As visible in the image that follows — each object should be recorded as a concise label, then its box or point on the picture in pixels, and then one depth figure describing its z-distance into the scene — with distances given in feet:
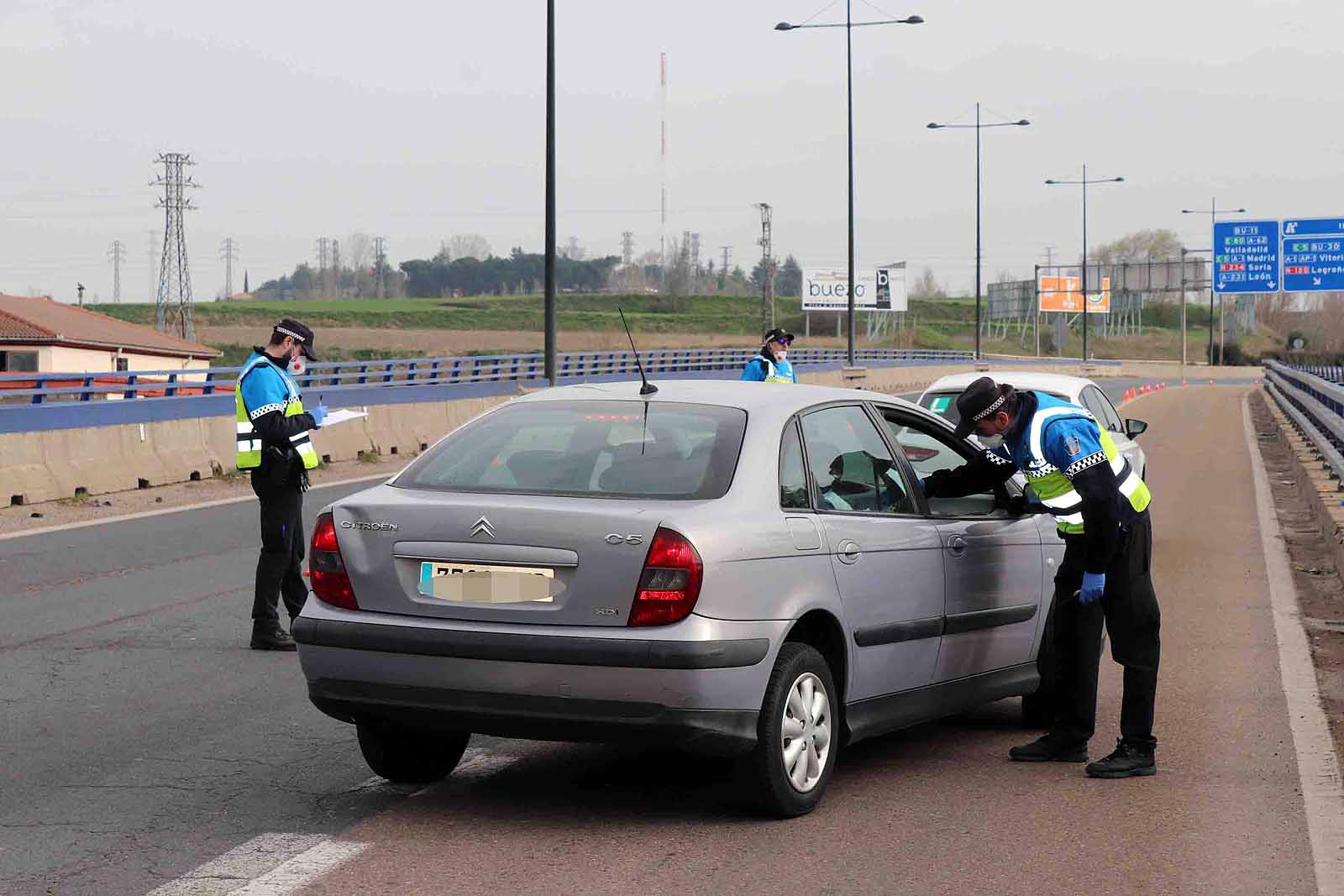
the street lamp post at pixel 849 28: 136.67
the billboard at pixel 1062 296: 390.01
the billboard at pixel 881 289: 378.12
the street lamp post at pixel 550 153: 93.30
